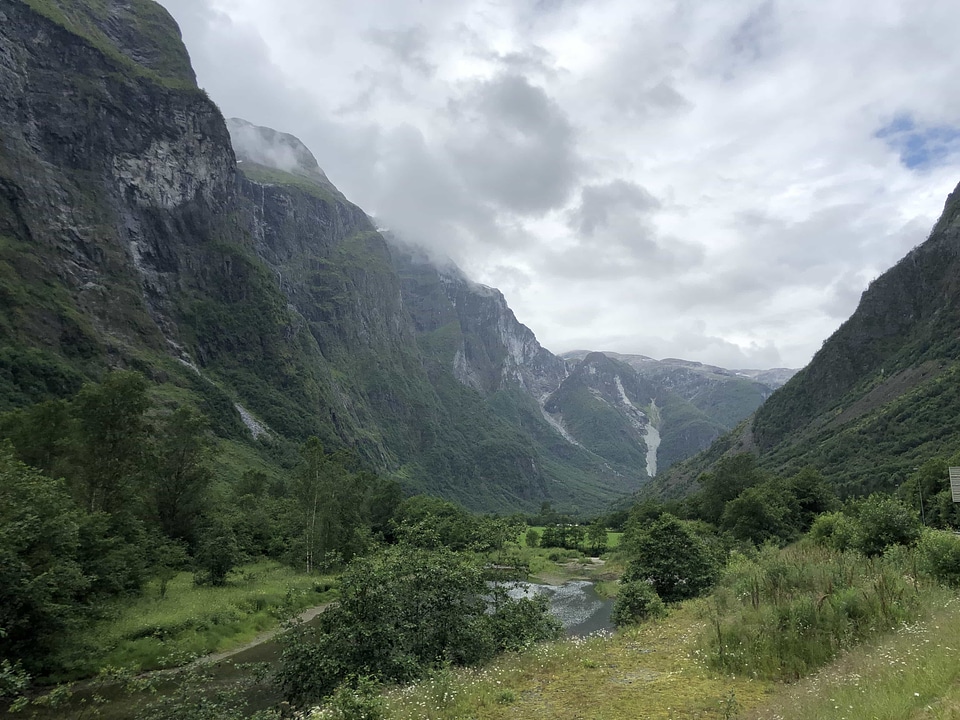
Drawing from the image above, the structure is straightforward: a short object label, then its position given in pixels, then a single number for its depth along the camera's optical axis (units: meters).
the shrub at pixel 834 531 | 31.75
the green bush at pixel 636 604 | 29.86
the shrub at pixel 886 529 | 27.47
